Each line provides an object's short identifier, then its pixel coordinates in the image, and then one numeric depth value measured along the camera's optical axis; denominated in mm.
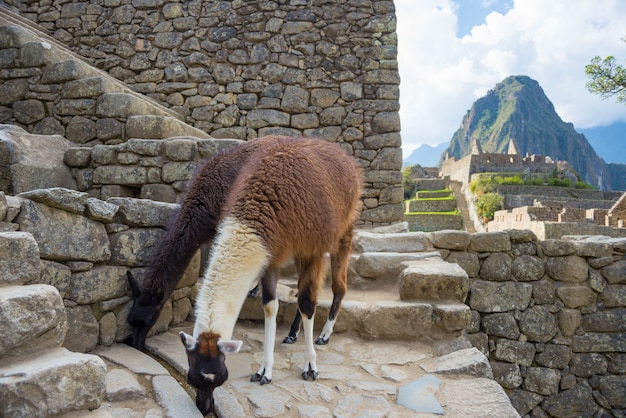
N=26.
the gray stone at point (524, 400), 5340
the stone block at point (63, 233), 2527
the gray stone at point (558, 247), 5355
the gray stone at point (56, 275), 2646
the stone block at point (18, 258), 1961
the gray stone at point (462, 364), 3094
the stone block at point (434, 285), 3969
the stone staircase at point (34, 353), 1673
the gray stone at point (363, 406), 2510
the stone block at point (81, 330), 2801
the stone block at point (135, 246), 3230
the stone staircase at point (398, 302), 3721
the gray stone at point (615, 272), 5363
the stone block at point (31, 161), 3932
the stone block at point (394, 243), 5258
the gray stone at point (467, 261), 5297
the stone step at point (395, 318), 3689
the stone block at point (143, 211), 3324
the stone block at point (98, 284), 2865
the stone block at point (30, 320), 1771
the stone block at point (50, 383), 1640
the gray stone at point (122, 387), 2332
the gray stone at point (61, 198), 2588
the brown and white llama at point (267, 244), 2346
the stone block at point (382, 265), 4688
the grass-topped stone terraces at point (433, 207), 22625
